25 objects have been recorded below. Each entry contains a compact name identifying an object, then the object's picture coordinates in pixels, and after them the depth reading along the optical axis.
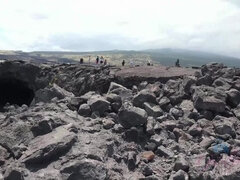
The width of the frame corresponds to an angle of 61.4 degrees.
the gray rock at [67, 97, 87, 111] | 6.80
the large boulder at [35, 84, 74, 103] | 7.96
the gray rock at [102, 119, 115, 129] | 6.08
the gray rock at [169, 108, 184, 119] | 6.84
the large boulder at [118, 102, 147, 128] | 5.97
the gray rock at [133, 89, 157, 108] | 7.00
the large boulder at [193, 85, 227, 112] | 6.83
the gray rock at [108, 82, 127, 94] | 8.22
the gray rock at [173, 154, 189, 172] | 5.13
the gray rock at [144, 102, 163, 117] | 6.74
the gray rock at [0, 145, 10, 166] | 5.08
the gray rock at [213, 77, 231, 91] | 7.63
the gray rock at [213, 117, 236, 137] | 6.11
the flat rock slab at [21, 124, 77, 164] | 5.03
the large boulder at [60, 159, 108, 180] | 4.72
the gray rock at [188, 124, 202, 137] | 6.20
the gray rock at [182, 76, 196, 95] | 7.75
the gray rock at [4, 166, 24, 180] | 4.59
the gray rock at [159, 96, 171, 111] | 7.19
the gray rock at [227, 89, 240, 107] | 7.22
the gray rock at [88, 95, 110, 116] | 6.57
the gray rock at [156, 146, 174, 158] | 5.49
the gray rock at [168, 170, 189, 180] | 4.91
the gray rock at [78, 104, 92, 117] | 6.57
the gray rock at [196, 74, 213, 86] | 7.95
